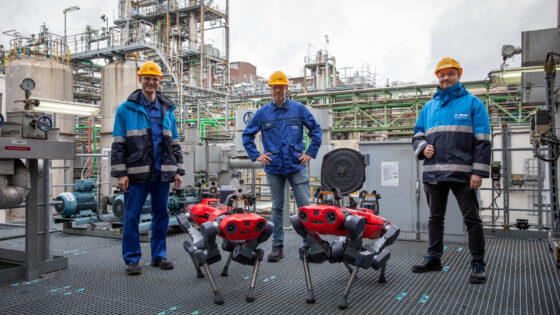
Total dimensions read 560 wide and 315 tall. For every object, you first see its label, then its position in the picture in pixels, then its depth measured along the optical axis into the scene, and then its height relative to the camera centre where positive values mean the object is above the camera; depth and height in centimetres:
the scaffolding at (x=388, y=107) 1716 +239
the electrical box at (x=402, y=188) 521 -41
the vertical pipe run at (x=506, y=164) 539 -9
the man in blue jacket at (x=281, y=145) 383 +13
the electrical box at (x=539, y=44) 351 +99
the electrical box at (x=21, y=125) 309 +25
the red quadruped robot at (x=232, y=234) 271 -53
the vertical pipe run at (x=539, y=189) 522 -41
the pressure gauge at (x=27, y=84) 348 +64
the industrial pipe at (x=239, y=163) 716 -9
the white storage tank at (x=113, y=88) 1465 +253
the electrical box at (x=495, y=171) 610 -21
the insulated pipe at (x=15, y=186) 297 -21
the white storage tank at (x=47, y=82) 1355 +260
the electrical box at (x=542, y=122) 318 +27
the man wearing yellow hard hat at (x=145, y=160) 349 -1
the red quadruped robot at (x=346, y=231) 267 -52
